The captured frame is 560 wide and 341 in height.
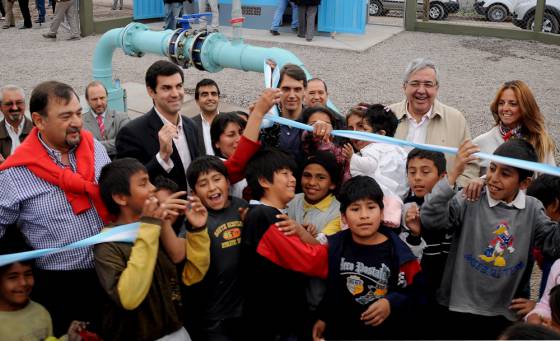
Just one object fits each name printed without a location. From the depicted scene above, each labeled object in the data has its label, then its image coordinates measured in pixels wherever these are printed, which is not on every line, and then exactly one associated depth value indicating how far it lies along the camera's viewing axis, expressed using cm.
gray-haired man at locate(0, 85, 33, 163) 514
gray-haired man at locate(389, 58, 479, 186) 435
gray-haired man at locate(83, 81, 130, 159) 564
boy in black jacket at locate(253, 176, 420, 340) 314
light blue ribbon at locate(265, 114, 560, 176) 275
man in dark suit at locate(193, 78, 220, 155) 483
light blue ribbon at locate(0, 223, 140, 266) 279
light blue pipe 659
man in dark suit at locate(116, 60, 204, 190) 383
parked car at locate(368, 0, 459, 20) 1714
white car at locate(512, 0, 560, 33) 1485
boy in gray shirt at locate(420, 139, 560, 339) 322
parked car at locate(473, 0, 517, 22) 1697
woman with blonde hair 417
